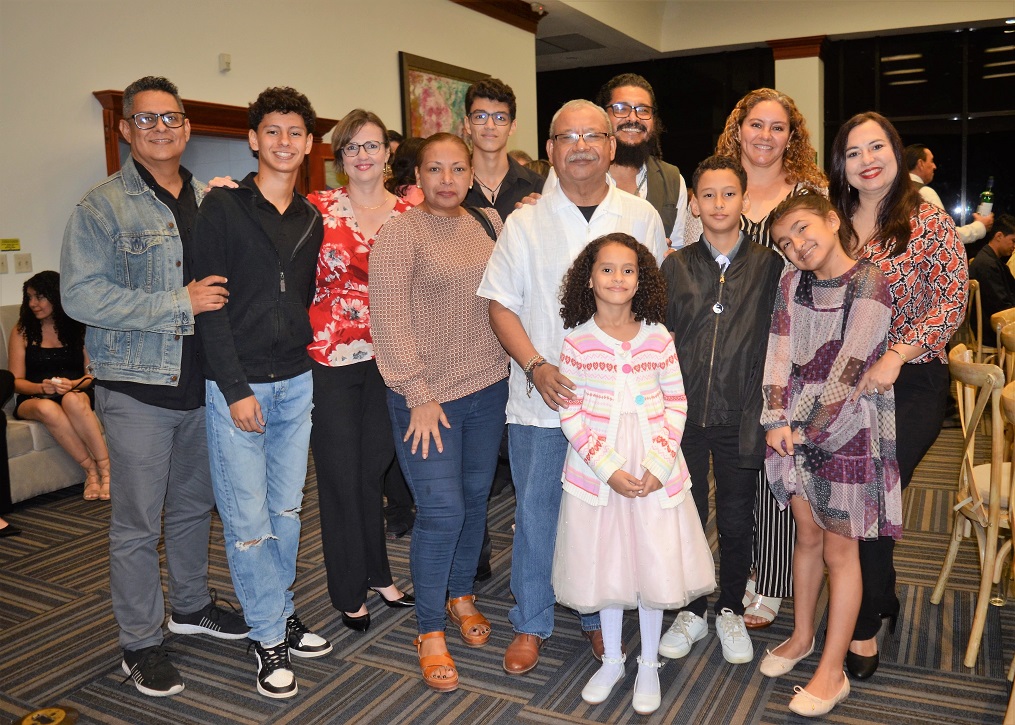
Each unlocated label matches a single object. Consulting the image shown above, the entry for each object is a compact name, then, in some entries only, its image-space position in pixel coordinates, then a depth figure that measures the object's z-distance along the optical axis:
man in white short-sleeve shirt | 2.46
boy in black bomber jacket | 2.56
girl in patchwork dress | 2.33
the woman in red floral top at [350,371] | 2.74
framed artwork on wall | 7.27
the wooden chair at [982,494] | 2.65
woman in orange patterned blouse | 2.35
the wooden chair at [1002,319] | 3.27
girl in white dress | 2.39
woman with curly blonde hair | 2.87
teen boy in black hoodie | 2.45
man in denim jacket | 2.47
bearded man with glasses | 3.10
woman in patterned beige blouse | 2.50
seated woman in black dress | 4.81
